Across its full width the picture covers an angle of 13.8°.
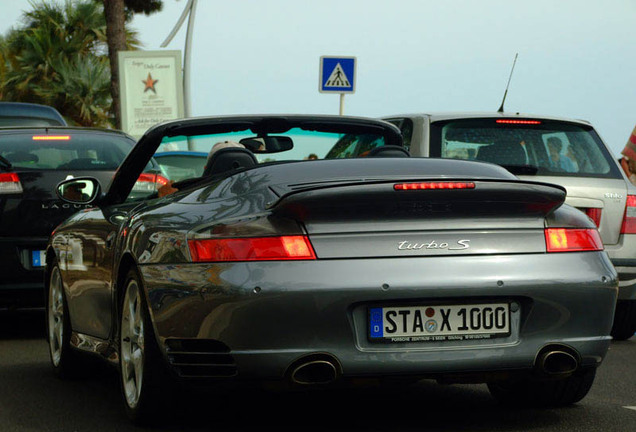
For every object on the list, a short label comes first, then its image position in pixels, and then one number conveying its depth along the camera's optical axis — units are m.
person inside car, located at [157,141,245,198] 12.28
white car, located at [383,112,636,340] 18.88
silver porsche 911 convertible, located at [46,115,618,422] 9.87
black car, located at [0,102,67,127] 40.32
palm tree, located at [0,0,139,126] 97.58
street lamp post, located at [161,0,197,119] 56.74
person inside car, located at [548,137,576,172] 19.35
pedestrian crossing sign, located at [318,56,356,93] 36.48
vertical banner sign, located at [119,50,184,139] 41.66
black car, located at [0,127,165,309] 19.32
